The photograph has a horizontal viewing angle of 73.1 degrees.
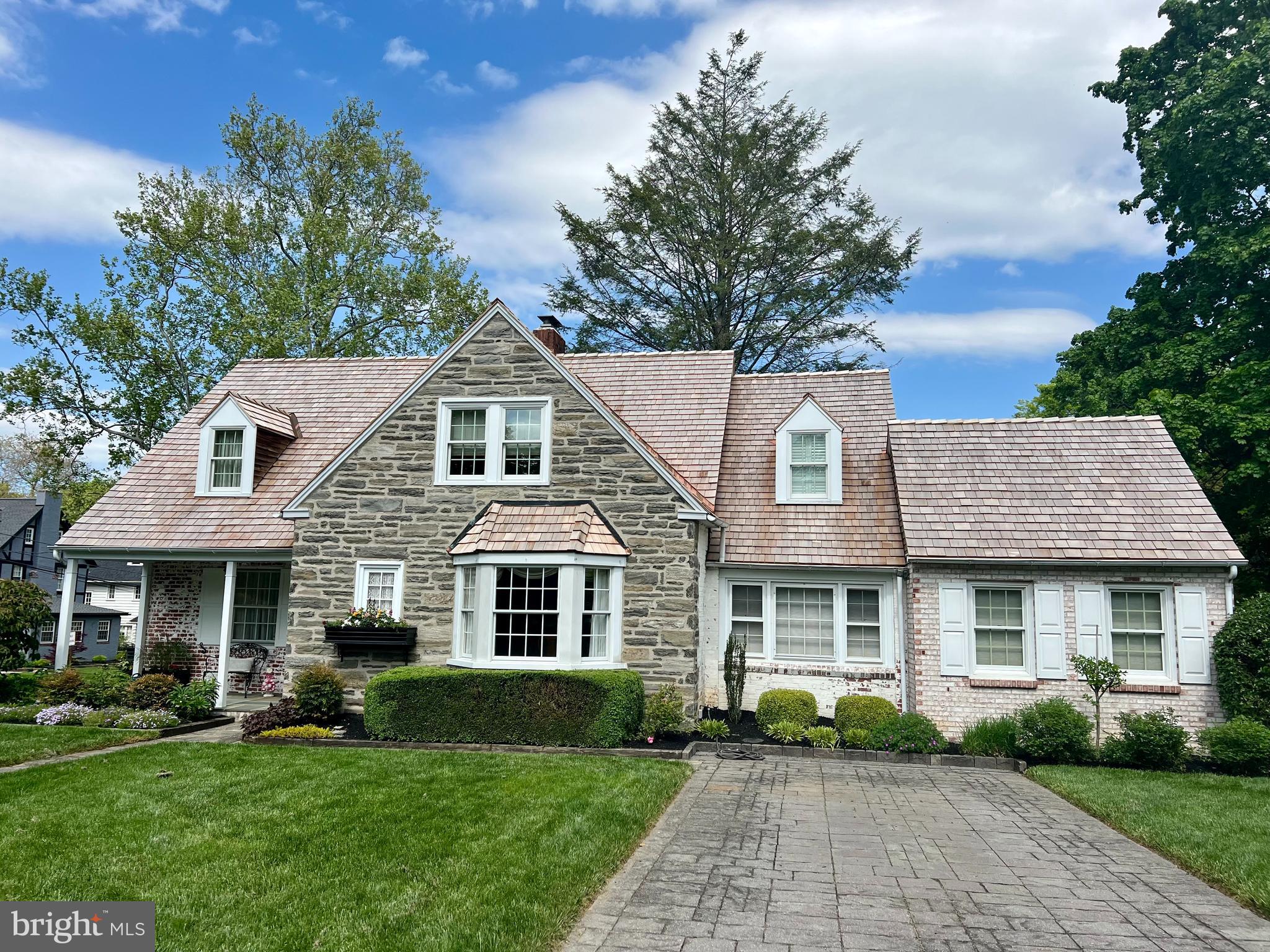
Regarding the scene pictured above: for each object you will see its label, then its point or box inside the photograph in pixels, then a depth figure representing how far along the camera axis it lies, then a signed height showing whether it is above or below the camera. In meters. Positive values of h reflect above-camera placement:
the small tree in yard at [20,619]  17.41 -0.56
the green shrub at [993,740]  12.38 -1.86
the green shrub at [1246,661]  12.13 -0.65
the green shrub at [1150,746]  11.77 -1.81
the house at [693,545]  13.51 +0.99
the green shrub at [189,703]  14.29 -1.81
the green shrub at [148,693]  14.41 -1.67
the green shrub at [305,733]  12.45 -1.97
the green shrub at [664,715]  12.72 -1.64
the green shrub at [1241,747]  11.48 -1.75
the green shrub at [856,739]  12.73 -1.93
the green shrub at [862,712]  13.08 -1.59
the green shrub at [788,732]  12.98 -1.89
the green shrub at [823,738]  12.68 -1.92
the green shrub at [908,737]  12.41 -1.85
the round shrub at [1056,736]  12.04 -1.73
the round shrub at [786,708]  13.43 -1.59
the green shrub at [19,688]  15.81 -1.85
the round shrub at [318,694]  13.40 -1.51
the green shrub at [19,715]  13.77 -1.98
